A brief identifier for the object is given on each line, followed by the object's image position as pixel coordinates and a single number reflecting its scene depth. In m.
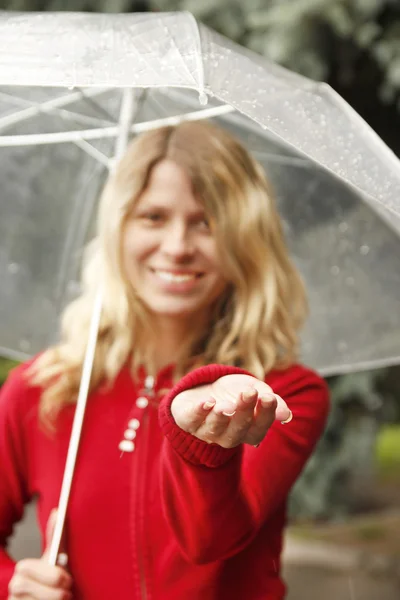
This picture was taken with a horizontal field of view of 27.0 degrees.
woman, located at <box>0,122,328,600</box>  2.01
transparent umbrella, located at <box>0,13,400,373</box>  1.71
